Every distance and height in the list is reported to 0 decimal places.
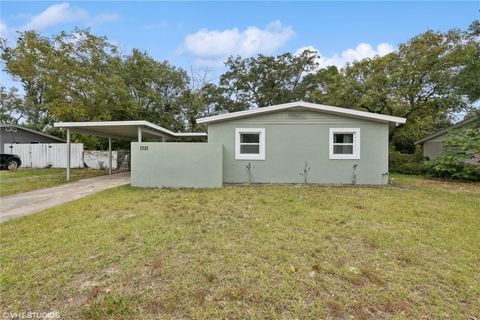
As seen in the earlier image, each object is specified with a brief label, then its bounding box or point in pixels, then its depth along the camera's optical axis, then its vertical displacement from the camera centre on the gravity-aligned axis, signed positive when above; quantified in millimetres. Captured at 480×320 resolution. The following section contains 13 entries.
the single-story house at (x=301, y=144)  8797 +502
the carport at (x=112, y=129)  9190 +1224
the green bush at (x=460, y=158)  10055 +33
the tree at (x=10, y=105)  26203 +5567
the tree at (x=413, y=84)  13273 +4415
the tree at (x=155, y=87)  18922 +5822
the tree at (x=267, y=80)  24469 +7844
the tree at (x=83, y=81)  15461 +4967
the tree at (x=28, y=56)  14625 +6045
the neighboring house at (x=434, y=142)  13023 +1076
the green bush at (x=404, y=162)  13367 -199
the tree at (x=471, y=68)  9977 +3772
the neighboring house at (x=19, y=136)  17578 +1588
